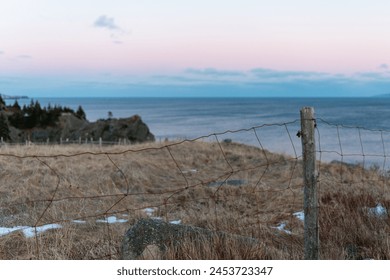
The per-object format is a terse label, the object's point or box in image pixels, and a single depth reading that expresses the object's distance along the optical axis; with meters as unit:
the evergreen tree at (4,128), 46.03
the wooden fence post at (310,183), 3.90
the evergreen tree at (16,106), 65.69
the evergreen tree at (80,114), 60.61
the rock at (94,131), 43.69
